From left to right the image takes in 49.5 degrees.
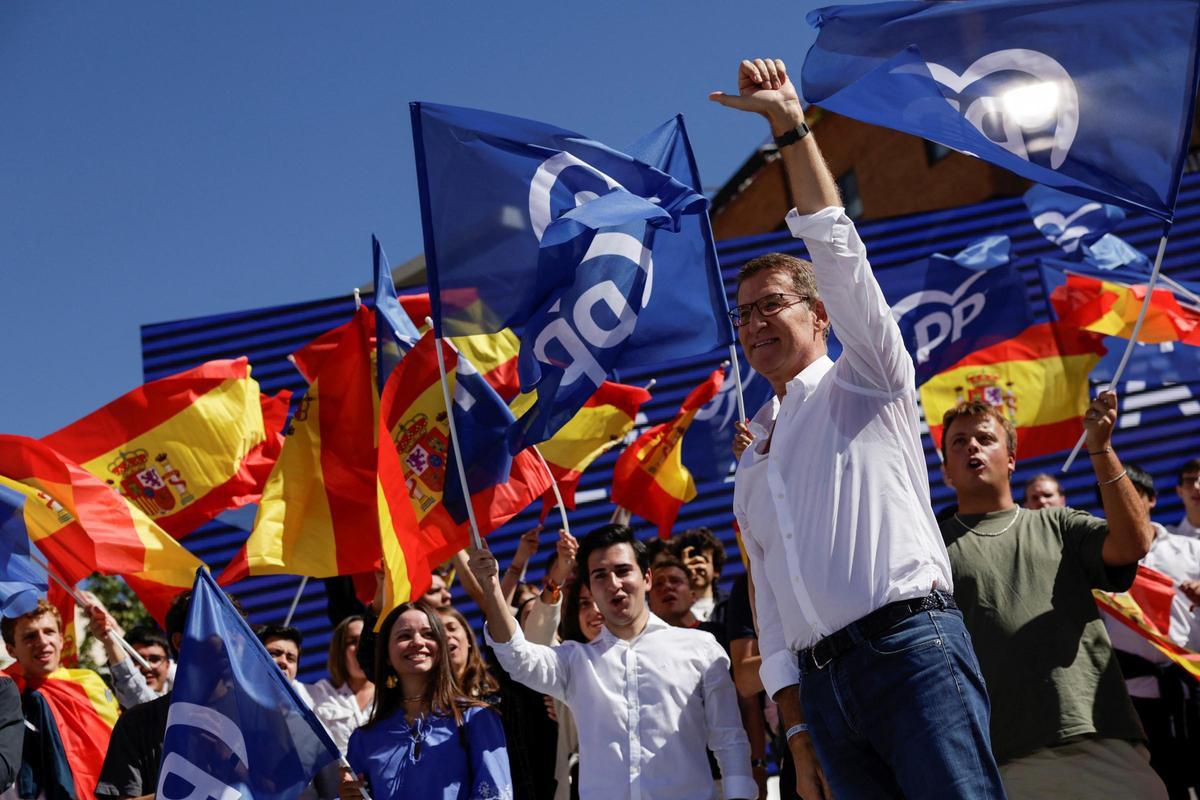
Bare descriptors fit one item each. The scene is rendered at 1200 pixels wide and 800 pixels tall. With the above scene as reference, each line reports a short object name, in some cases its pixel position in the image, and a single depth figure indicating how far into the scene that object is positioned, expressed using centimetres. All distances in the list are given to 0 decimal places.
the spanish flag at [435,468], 649
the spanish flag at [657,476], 912
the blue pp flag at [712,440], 991
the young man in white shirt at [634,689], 553
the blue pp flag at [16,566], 707
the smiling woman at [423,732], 566
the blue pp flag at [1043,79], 457
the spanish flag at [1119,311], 959
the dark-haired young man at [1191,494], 815
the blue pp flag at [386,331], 770
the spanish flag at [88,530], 758
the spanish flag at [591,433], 866
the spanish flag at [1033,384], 983
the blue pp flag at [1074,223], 1113
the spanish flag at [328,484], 781
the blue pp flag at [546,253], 587
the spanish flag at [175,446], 866
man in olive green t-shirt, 463
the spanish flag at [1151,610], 625
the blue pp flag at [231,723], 529
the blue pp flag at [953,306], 977
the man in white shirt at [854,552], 307
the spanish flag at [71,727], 671
